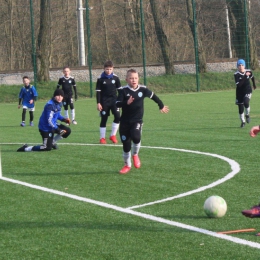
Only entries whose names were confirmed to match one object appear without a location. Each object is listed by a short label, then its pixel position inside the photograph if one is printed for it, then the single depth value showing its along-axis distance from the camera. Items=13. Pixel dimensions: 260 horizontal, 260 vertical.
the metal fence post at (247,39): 40.44
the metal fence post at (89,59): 37.66
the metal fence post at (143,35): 38.44
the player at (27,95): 22.89
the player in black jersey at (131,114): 11.38
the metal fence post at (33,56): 37.25
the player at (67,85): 23.20
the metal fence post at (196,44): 39.50
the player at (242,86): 18.86
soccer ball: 7.56
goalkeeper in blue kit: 14.58
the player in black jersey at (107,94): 15.98
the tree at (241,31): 41.12
